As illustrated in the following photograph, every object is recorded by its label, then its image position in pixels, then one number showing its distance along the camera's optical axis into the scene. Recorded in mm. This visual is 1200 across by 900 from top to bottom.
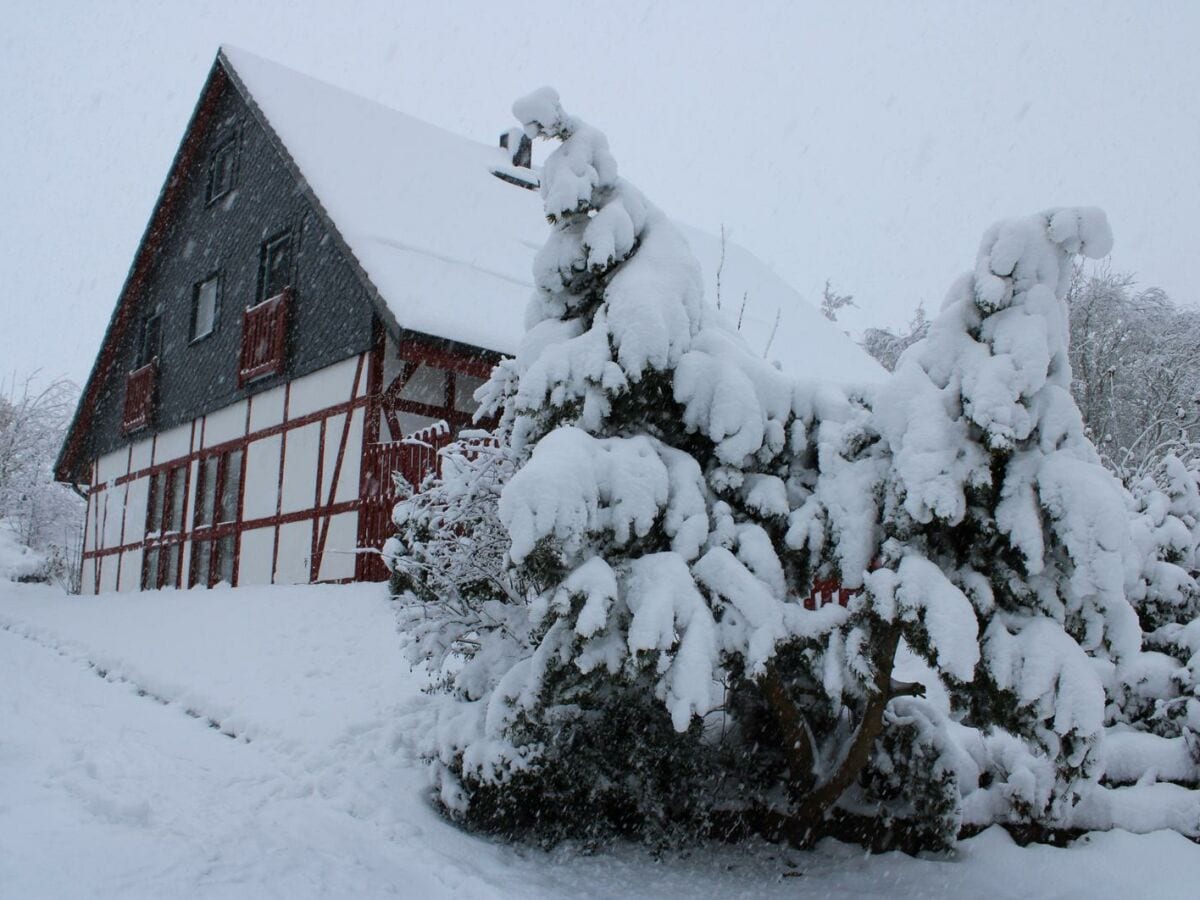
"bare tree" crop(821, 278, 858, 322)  38844
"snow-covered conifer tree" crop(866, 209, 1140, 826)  4355
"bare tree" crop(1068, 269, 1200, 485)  20656
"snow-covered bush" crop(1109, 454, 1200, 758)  6227
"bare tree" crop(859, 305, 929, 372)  29831
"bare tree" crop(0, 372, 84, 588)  26656
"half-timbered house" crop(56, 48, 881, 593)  12180
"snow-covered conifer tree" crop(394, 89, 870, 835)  4457
